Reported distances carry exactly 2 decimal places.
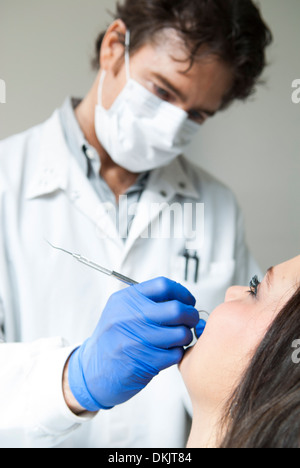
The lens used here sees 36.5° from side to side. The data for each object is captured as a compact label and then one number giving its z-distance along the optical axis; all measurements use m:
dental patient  0.71
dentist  0.94
